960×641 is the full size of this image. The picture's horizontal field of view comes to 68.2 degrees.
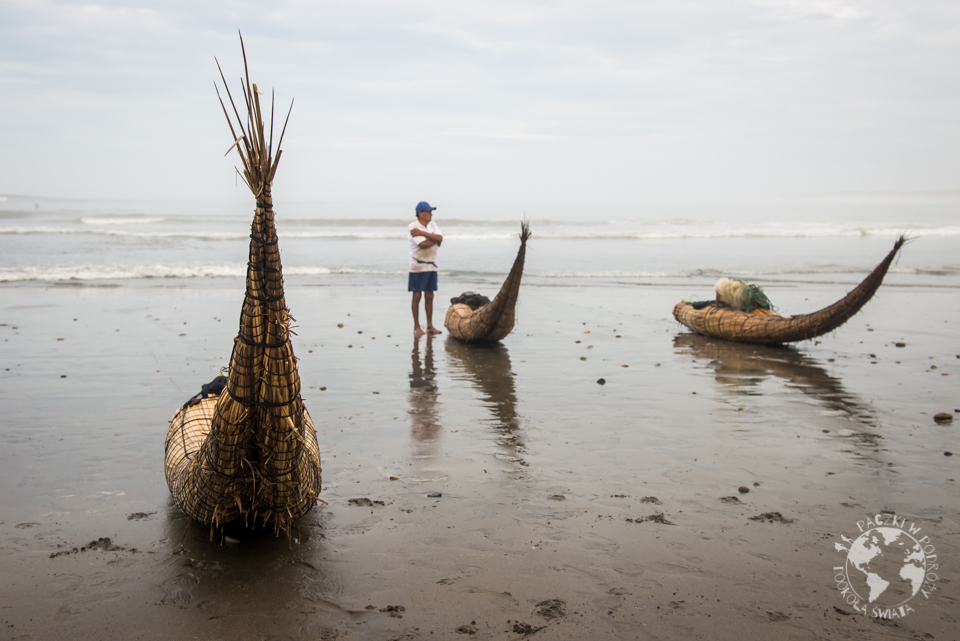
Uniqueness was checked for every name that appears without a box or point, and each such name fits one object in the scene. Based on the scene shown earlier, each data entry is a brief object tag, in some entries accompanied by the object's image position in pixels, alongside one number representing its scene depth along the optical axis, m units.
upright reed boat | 2.85
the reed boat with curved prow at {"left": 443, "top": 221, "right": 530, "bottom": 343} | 8.35
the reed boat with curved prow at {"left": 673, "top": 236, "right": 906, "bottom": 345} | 7.91
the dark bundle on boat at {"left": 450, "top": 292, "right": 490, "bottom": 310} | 9.75
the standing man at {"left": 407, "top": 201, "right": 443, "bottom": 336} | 9.54
